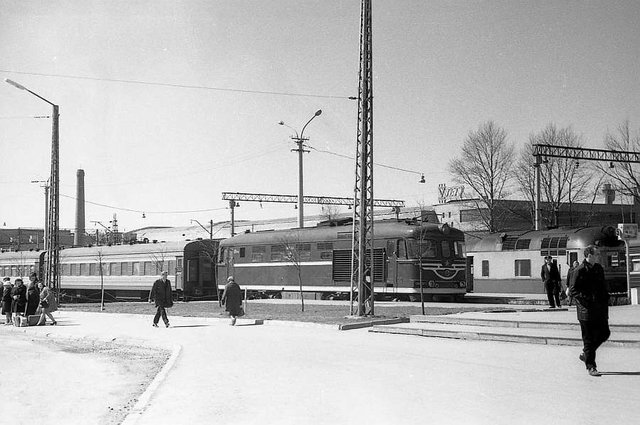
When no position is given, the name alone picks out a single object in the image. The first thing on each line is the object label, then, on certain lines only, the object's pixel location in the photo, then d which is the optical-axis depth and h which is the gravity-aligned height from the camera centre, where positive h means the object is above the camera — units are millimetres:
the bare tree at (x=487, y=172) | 57281 +6595
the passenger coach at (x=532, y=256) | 31078 +144
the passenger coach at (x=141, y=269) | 39656 -487
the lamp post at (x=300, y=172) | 40531 +4816
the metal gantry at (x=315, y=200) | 70669 +6049
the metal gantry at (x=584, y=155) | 40906 +6105
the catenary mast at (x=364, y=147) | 21062 +3100
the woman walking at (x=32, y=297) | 24641 -1193
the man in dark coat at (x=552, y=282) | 22391 -684
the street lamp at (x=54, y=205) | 30672 +2209
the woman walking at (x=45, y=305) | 24953 -1471
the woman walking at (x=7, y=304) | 26031 -1489
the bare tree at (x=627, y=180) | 49750 +5174
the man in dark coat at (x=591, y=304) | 10500 -632
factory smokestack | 77375 +5207
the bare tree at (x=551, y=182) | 55219 +5600
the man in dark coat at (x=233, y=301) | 22203 -1205
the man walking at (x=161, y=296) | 22284 -1053
